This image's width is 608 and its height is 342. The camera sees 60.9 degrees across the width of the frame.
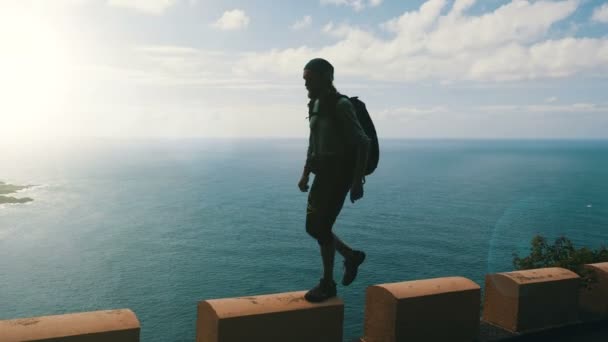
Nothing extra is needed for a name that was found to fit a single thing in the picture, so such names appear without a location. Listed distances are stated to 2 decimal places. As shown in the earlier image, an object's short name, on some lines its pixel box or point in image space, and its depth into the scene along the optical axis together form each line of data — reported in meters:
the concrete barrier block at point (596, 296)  6.18
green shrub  6.40
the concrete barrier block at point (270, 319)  3.85
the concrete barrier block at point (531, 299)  5.44
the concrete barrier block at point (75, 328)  3.22
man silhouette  4.52
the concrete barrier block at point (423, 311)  4.66
